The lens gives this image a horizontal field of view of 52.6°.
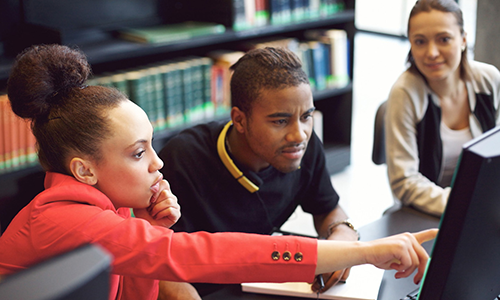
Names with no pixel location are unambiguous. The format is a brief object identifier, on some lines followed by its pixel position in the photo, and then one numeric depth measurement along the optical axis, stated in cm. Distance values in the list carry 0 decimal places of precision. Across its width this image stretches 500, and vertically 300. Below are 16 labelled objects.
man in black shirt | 131
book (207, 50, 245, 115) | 278
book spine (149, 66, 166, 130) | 255
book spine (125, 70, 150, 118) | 248
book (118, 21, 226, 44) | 248
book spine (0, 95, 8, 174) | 216
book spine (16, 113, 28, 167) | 225
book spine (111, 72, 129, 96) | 245
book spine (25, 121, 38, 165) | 229
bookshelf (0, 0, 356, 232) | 229
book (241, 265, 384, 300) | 110
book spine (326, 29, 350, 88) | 316
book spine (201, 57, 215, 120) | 272
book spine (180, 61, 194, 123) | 266
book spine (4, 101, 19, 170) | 221
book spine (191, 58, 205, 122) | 270
